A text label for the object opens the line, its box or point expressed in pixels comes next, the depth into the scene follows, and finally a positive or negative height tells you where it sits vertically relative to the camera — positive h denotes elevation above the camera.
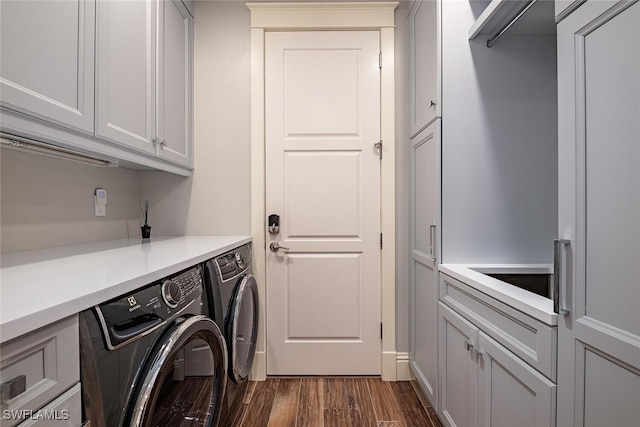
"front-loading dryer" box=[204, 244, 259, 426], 1.40 -0.48
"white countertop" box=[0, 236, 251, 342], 0.55 -0.16
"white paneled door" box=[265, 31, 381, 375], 2.14 +0.06
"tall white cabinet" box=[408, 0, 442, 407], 1.62 +0.12
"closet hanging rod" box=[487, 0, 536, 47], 1.23 +0.79
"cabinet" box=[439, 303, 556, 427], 0.91 -0.58
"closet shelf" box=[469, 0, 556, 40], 1.29 +0.83
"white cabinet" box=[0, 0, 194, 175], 0.92 +0.50
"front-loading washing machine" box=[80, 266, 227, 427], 0.66 -0.36
